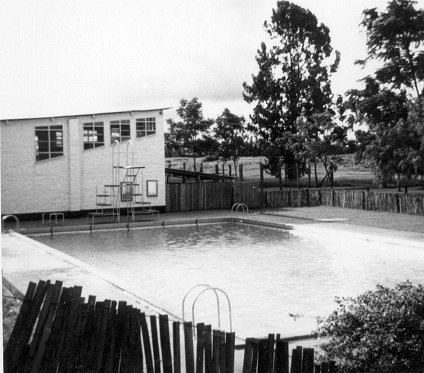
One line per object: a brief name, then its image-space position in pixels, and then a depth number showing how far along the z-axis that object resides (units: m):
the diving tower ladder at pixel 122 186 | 25.17
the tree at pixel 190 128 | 38.53
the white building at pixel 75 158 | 23.44
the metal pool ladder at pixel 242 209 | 25.60
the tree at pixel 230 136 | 38.59
